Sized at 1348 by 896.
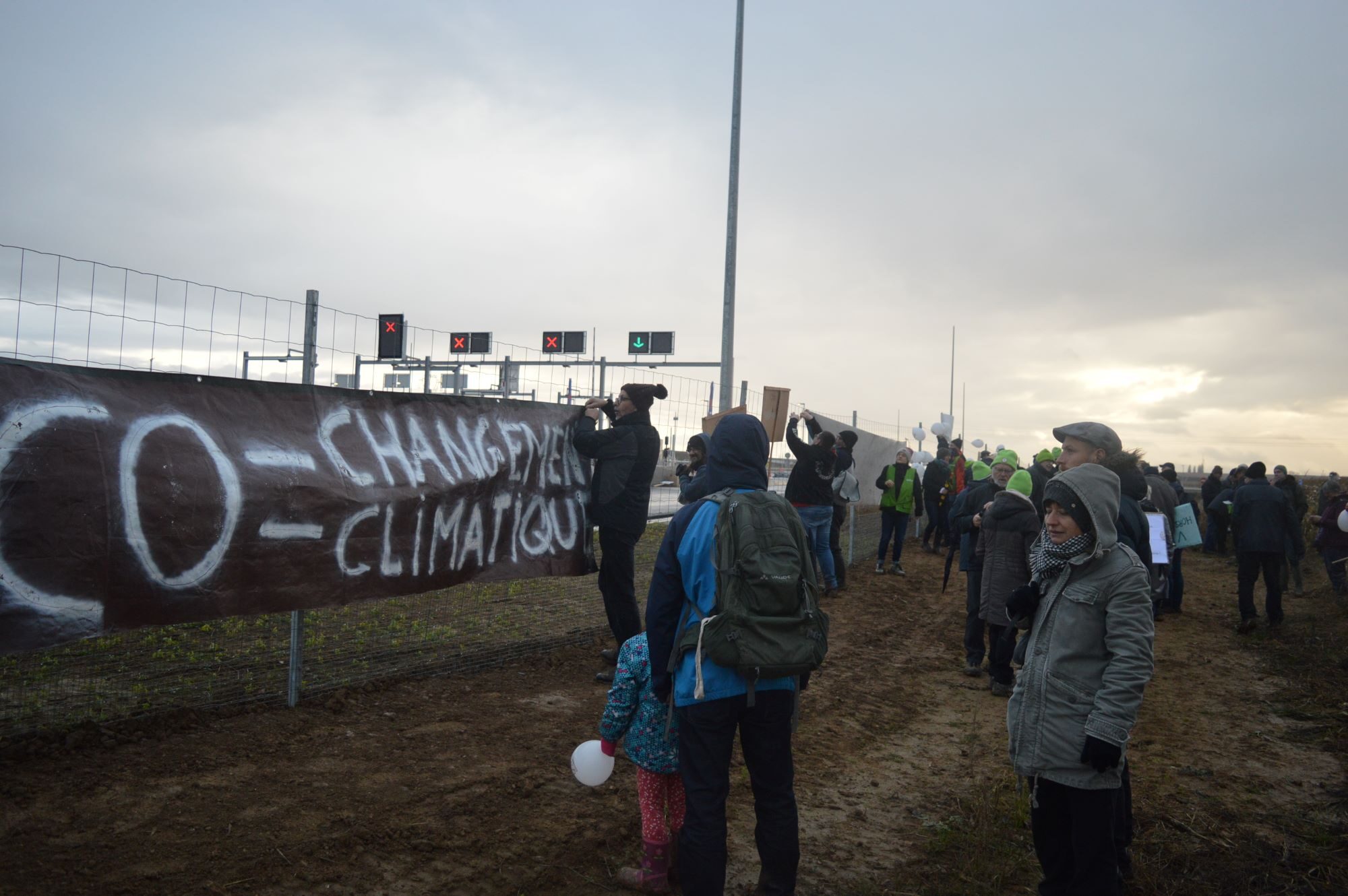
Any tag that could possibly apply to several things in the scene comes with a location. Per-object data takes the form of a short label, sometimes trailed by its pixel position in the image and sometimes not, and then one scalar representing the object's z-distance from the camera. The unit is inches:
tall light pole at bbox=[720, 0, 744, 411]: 474.6
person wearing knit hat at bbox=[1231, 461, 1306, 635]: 381.1
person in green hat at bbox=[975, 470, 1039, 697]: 253.9
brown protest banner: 158.1
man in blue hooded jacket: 118.0
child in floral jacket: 134.4
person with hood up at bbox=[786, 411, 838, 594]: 395.2
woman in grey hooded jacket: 116.3
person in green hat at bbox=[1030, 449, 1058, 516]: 317.7
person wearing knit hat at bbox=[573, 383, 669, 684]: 248.4
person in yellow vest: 510.6
